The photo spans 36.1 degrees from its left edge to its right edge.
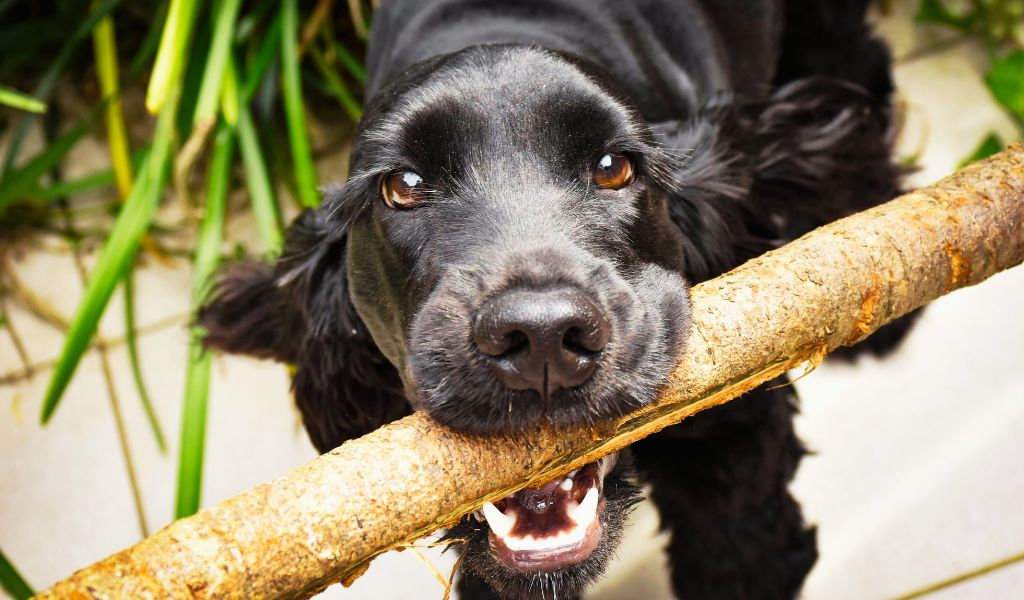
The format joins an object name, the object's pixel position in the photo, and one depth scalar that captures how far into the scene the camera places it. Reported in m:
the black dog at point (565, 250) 0.42
